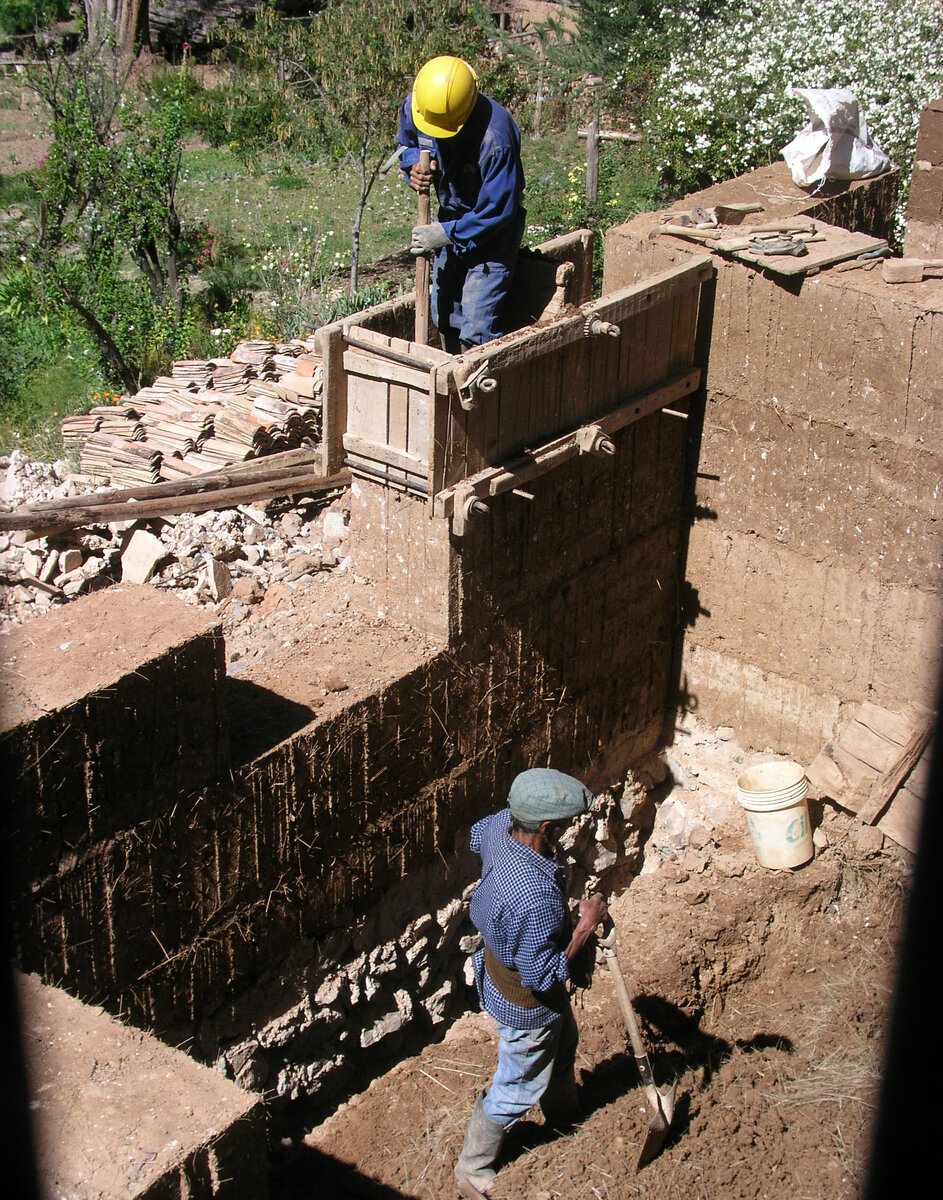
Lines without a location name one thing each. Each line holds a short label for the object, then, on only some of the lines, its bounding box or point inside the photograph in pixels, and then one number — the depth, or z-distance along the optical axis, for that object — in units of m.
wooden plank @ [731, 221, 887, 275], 6.04
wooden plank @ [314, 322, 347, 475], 5.33
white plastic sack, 7.76
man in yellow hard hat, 5.43
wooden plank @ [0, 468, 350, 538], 6.79
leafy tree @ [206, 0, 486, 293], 12.23
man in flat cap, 4.69
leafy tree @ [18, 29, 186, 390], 11.18
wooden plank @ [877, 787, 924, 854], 6.68
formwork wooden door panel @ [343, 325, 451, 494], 5.15
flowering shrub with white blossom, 11.75
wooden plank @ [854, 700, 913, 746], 6.56
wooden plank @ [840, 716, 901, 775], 6.59
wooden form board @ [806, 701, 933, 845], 6.54
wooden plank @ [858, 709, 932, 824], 6.52
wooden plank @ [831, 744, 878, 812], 6.68
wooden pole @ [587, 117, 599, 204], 13.72
